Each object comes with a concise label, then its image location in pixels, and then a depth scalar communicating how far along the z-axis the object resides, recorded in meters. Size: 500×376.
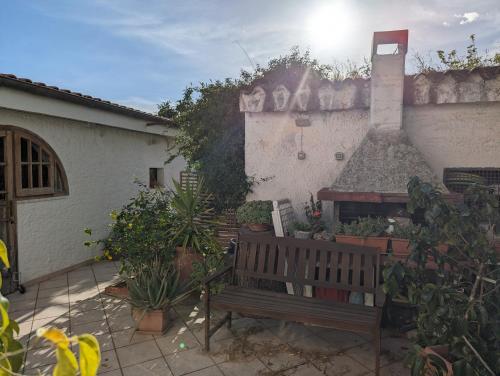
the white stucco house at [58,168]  4.82
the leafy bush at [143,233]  4.28
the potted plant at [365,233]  3.87
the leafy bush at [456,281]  1.96
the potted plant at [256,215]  4.76
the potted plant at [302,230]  4.38
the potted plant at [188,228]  4.44
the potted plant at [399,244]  3.77
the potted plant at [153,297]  3.55
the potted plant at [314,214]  4.66
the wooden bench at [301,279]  2.93
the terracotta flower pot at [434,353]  2.07
